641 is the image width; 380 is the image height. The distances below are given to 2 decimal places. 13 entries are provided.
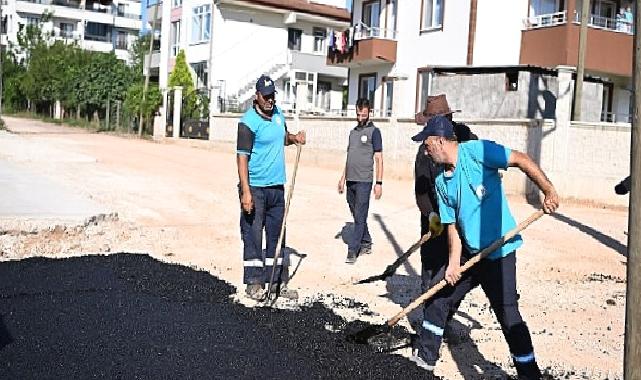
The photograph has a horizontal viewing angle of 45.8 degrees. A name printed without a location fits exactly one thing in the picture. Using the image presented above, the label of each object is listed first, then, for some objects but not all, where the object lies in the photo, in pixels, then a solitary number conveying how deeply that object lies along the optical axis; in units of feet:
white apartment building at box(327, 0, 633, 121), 72.54
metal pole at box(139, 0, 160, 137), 123.75
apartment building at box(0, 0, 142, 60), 231.91
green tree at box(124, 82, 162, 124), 122.31
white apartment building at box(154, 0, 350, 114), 128.26
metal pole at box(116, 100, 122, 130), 137.24
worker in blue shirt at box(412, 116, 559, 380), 14.23
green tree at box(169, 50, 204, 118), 117.80
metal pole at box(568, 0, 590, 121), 56.08
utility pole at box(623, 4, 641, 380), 9.15
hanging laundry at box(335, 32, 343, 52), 99.71
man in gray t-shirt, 28.39
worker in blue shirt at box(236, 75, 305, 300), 21.07
